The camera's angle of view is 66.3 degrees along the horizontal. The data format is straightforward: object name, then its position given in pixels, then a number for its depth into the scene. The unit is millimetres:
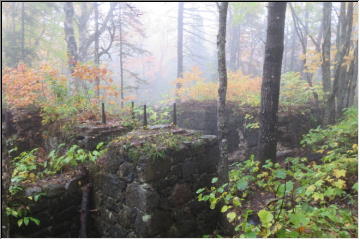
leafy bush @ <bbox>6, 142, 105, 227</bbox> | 4719
